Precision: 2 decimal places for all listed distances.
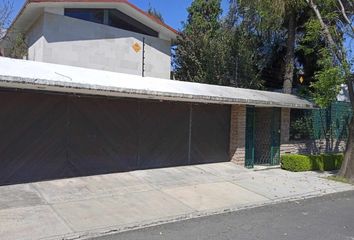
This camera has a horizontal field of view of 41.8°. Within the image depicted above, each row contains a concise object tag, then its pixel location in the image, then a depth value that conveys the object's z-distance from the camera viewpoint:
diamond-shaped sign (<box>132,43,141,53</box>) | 20.41
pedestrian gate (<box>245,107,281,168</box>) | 16.30
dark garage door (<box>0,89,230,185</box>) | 9.98
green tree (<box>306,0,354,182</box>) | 13.87
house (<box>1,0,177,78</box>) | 17.56
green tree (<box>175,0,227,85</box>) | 22.61
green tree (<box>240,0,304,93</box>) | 15.83
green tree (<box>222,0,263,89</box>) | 22.38
